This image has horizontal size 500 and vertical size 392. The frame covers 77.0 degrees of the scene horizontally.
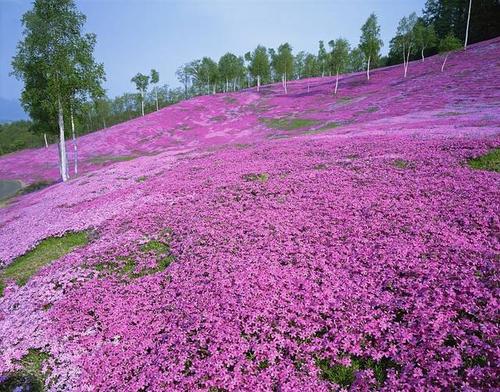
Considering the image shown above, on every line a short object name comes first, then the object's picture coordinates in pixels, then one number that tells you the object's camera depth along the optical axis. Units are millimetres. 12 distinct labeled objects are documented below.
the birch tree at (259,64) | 99688
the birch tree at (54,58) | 32750
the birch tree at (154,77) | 108375
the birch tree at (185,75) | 124788
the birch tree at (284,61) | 94062
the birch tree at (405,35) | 76494
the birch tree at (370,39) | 76188
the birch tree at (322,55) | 109538
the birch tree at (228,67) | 111062
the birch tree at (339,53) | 76250
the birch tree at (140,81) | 106588
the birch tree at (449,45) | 62919
